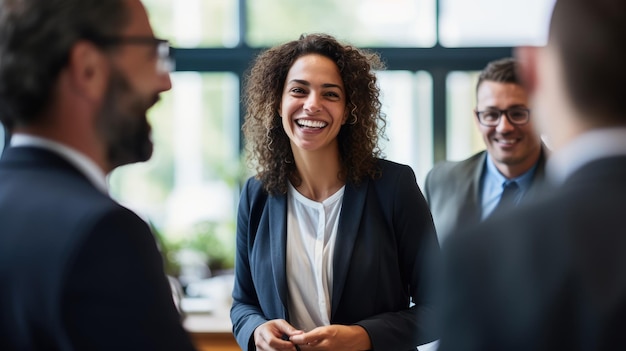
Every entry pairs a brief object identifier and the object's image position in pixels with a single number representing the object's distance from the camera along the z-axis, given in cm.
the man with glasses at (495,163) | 307
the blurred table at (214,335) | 405
